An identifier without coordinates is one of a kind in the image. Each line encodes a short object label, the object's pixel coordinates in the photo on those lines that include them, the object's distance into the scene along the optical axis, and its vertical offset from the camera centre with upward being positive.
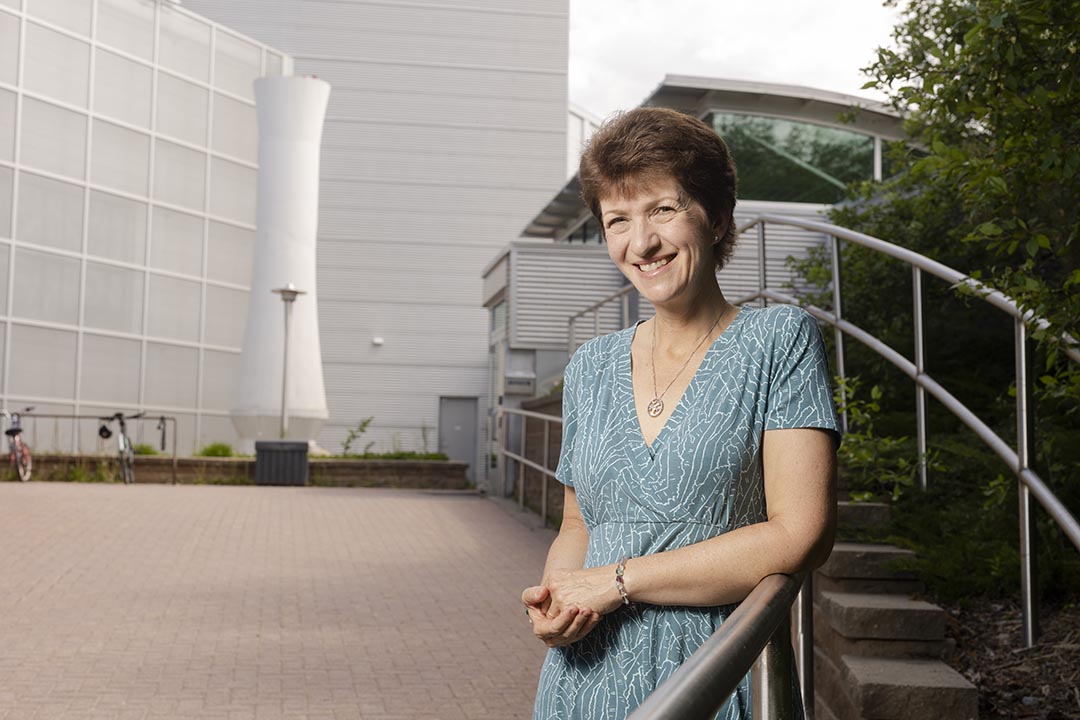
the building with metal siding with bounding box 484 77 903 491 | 19.94 +3.59
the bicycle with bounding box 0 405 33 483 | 19.25 -0.61
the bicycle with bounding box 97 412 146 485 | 20.03 -0.64
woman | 1.88 -0.04
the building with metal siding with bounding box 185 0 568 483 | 34.56 +6.74
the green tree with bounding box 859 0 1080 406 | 3.84 +0.98
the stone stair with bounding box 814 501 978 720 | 4.69 -0.87
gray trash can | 20.81 -0.69
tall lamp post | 23.67 +1.04
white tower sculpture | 24.94 +2.91
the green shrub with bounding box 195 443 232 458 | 23.82 -0.62
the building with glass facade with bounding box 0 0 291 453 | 26.77 +4.43
